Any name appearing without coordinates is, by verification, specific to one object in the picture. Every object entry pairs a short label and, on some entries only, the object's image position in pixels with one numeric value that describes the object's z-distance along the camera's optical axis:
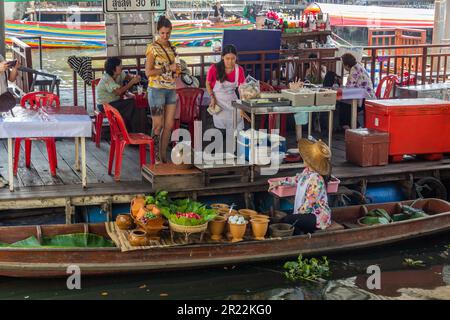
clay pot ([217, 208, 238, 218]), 8.07
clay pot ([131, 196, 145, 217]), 7.88
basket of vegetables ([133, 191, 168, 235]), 7.60
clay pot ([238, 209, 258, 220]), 8.22
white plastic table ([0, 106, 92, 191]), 8.00
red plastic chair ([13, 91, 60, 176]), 8.95
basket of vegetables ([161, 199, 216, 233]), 7.60
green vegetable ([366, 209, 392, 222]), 9.02
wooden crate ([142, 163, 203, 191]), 8.49
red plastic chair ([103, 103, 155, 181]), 8.81
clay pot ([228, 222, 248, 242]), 7.82
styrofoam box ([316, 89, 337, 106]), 9.20
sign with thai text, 11.45
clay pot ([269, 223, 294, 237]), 8.10
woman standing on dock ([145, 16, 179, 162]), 8.91
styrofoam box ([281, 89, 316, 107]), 9.08
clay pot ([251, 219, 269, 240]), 7.96
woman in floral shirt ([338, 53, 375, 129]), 11.38
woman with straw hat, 8.04
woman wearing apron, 9.62
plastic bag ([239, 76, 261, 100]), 9.14
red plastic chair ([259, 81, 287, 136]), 10.48
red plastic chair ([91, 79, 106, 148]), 10.46
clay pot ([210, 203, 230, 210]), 8.44
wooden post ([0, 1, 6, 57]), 11.41
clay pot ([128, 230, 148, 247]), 7.55
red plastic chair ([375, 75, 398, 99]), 12.93
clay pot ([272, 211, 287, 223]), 8.39
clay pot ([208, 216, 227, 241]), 7.87
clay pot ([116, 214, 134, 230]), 7.91
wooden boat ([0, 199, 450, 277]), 7.48
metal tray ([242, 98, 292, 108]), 8.96
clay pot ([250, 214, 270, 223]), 8.05
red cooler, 9.91
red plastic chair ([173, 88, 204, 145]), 10.38
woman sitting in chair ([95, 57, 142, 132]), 10.21
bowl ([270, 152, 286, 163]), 9.23
